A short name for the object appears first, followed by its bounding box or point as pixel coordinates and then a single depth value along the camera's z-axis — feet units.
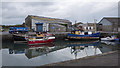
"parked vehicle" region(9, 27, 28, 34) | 62.11
